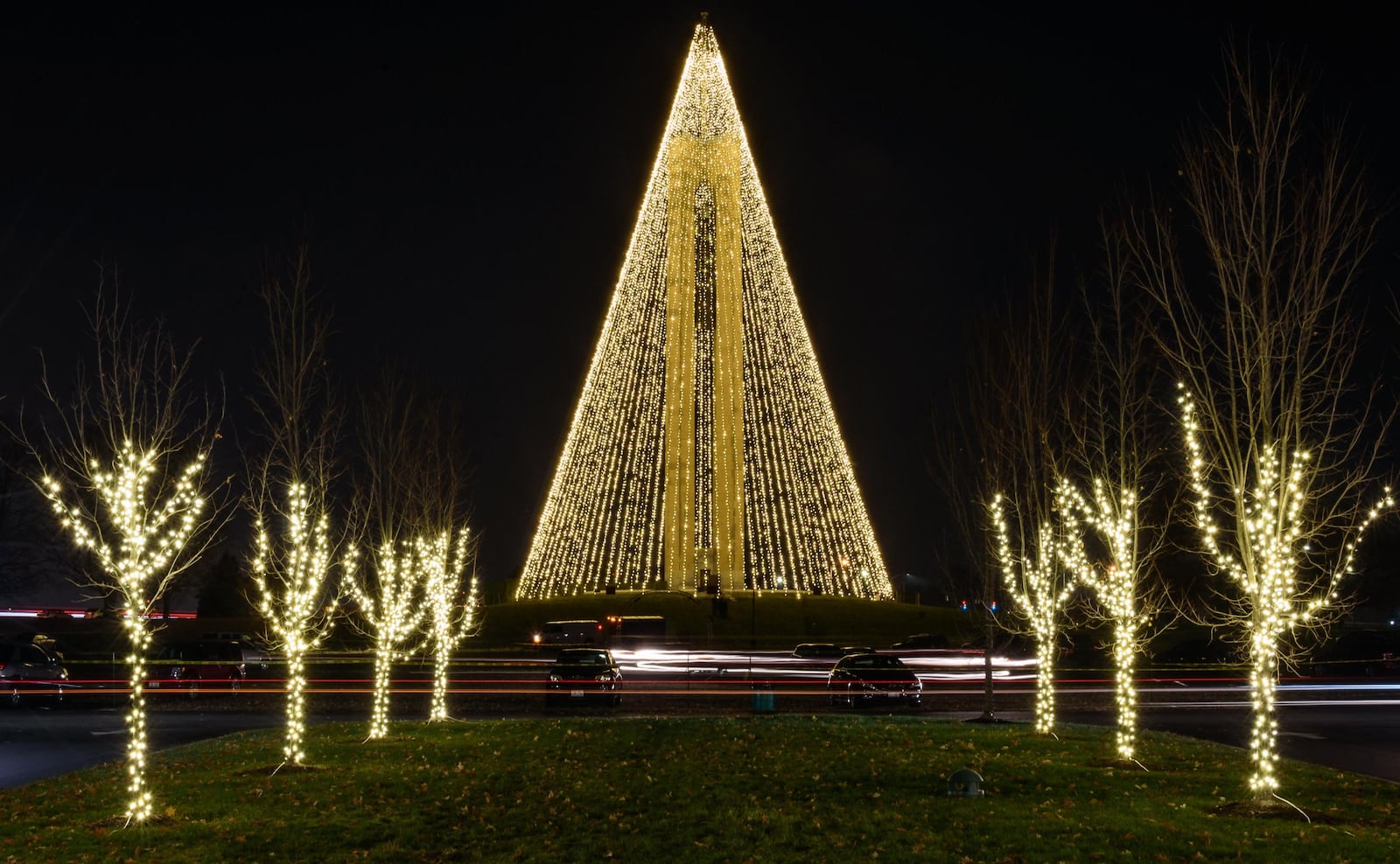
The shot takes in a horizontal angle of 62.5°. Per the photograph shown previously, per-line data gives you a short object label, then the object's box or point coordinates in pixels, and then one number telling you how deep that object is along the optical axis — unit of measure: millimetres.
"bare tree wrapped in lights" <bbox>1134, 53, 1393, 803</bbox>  10438
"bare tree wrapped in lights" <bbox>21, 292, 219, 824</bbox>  9734
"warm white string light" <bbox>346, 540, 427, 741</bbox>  15336
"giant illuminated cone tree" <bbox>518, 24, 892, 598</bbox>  32000
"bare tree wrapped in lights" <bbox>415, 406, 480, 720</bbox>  17703
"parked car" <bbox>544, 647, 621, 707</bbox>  21344
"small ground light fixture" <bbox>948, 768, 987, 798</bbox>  10570
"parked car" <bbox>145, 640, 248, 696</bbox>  26672
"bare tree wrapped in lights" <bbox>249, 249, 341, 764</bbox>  12672
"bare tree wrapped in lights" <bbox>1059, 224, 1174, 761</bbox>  13578
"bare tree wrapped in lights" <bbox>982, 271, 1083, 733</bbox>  15805
